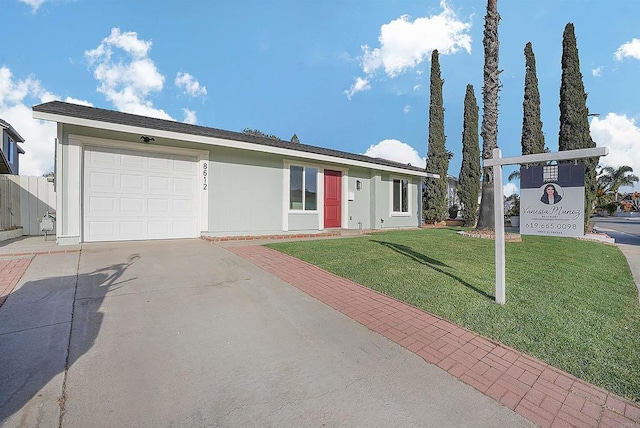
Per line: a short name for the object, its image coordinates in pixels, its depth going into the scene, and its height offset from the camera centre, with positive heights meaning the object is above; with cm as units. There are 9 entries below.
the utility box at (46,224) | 726 -21
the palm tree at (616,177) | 3388 +488
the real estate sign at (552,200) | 340 +22
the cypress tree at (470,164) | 1723 +336
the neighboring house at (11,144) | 1745 +500
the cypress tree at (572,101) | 1256 +525
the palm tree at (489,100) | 942 +403
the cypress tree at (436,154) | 1738 +395
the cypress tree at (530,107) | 1584 +624
